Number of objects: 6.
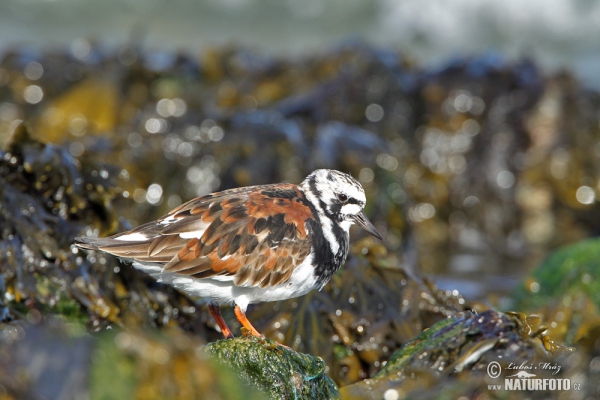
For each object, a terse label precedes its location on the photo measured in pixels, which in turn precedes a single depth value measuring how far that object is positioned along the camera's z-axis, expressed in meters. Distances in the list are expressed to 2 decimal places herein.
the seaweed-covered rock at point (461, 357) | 5.04
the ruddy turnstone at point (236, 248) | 6.20
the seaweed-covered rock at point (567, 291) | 8.02
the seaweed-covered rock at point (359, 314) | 7.15
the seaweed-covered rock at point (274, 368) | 5.24
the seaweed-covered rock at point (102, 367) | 3.70
